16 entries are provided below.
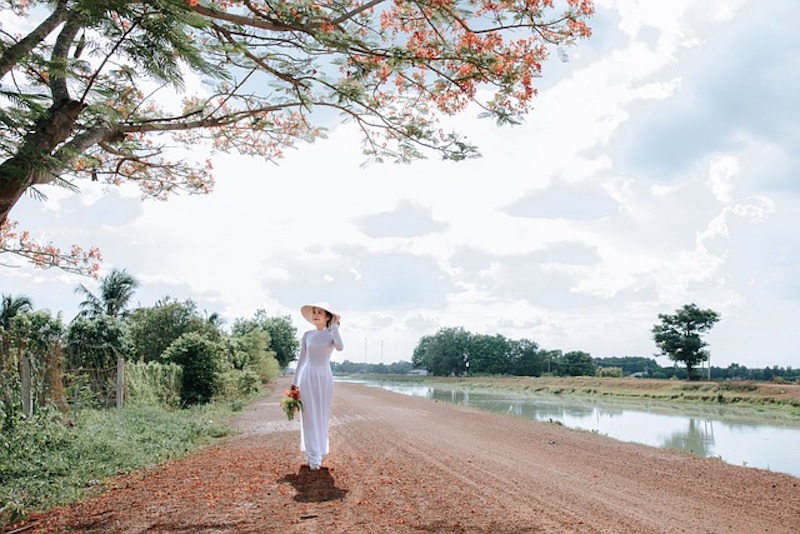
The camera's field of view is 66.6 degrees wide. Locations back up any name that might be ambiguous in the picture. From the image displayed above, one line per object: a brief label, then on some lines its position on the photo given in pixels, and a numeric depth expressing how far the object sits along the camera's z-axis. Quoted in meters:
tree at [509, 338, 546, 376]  93.00
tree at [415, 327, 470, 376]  102.19
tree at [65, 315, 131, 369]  17.38
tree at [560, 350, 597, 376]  86.69
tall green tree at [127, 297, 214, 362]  29.50
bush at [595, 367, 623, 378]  68.41
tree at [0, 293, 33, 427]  7.96
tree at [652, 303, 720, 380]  55.22
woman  6.80
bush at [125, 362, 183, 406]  14.77
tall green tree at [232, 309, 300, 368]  62.30
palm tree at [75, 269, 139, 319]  38.00
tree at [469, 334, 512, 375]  95.56
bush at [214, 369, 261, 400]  20.28
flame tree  5.16
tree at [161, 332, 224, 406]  19.03
